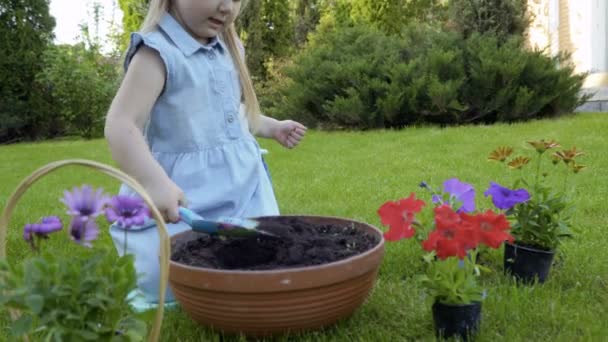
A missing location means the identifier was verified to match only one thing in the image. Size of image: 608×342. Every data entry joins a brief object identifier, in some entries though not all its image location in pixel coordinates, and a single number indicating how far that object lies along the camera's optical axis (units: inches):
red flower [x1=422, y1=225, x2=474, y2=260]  51.3
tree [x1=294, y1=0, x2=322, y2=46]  686.5
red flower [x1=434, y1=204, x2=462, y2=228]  52.3
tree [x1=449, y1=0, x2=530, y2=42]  319.3
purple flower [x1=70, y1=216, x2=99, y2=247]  43.8
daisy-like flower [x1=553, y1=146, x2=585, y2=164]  71.2
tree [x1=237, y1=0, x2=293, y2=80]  425.4
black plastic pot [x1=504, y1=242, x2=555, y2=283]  73.4
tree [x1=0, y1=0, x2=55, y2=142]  394.6
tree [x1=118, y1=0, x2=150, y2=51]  445.7
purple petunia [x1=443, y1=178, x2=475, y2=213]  66.2
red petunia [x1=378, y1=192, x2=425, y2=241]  55.9
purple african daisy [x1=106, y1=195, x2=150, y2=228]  44.5
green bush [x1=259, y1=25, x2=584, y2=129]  259.6
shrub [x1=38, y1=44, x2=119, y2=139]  399.9
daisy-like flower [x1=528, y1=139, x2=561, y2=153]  71.6
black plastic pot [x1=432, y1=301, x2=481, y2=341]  57.2
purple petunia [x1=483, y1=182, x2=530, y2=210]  70.6
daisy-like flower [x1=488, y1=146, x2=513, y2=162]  72.7
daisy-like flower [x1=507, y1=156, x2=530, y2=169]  72.4
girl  73.8
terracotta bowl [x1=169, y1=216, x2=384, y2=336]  53.7
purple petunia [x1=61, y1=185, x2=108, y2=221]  43.2
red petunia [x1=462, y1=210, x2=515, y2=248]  52.2
